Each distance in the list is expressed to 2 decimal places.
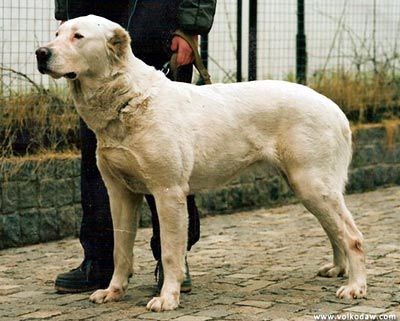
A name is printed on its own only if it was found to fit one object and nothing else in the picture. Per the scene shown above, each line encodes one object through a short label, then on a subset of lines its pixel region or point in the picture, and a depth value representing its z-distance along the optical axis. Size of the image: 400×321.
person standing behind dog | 8.68
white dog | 7.91
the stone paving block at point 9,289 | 8.93
